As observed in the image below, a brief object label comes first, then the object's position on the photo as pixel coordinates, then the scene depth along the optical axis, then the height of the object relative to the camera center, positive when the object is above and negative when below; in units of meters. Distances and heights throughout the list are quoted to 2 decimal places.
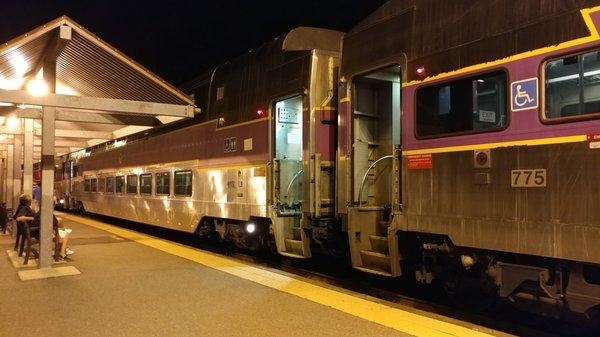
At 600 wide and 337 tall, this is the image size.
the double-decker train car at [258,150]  8.00 +0.66
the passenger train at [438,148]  4.54 +0.43
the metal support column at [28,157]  11.86 +0.65
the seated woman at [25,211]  9.36 -0.43
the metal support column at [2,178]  18.21 +0.30
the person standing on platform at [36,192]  18.27 -0.20
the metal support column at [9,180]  15.61 +0.18
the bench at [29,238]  8.99 -0.91
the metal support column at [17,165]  15.12 +0.60
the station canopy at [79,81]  8.25 +1.98
